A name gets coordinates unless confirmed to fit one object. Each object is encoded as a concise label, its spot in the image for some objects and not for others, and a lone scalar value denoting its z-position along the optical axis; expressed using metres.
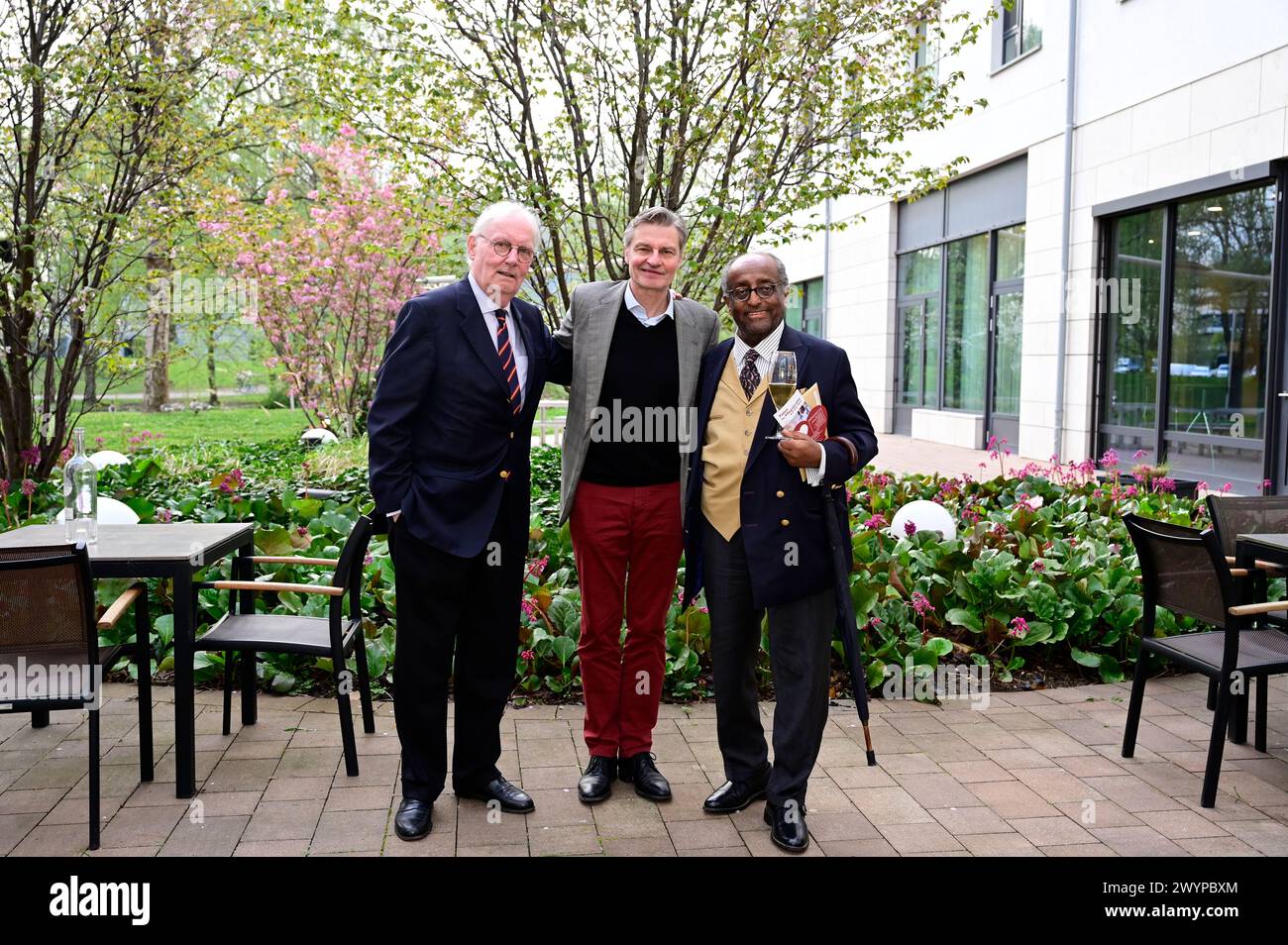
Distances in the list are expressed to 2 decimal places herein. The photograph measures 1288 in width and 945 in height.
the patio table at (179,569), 3.56
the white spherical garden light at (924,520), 6.14
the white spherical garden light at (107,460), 8.68
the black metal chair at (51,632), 3.25
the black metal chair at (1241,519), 4.43
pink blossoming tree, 13.44
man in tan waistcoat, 3.27
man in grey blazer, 3.45
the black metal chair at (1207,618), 3.59
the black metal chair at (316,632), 3.75
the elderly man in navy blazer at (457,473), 3.29
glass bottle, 4.08
